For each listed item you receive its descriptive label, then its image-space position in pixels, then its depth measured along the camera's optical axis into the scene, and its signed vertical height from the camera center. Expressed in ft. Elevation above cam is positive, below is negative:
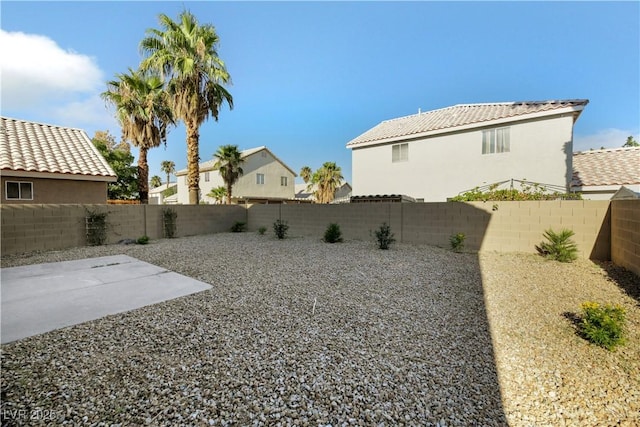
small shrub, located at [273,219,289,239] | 36.63 -3.22
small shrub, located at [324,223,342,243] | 32.81 -3.53
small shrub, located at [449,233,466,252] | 26.96 -3.72
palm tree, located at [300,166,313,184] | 145.89 +18.49
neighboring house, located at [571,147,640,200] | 36.50 +4.81
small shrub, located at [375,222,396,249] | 28.32 -3.53
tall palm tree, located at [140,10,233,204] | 40.24 +21.87
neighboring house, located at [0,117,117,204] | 30.76 +5.19
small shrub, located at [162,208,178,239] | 38.93 -2.15
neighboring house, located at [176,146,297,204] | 90.79 +9.83
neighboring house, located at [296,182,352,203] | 115.53 +6.67
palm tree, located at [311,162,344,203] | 100.89 +10.10
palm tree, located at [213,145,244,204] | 79.97 +13.17
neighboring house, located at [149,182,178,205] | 129.59 +6.45
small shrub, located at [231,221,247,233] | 47.09 -3.57
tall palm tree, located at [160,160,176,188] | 163.39 +25.42
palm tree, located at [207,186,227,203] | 86.28 +4.60
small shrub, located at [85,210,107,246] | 30.96 -2.32
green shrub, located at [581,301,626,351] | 9.54 -4.53
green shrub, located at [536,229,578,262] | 22.00 -3.57
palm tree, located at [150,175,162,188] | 176.79 +17.79
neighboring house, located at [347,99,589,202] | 35.86 +8.91
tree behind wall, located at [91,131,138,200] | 77.92 +10.28
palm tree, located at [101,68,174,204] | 47.11 +17.90
